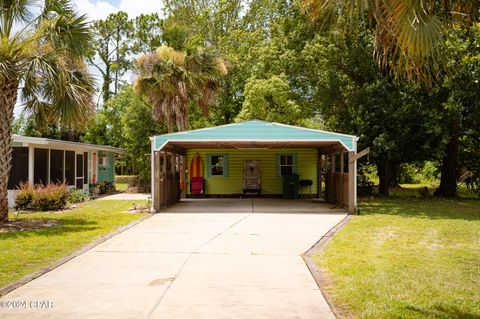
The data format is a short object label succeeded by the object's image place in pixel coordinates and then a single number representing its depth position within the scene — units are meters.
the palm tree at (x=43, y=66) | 11.10
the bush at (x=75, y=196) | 18.48
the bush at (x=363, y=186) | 22.47
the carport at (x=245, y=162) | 15.52
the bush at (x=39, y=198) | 15.55
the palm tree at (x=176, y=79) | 19.31
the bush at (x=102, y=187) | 22.94
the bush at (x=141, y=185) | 25.95
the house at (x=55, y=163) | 16.95
